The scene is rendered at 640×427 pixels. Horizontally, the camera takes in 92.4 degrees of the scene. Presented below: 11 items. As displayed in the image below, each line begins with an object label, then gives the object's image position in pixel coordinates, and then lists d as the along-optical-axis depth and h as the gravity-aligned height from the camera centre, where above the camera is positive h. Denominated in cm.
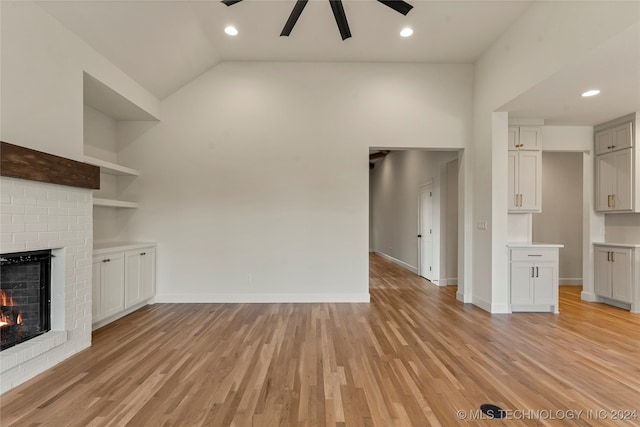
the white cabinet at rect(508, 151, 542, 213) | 453 +47
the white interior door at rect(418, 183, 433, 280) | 666 -36
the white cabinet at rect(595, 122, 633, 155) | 447 +118
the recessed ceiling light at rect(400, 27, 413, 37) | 401 +243
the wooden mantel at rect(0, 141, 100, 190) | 224 +39
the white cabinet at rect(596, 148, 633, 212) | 450 +53
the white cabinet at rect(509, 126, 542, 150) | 457 +117
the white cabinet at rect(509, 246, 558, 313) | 427 -81
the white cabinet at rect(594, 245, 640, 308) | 436 -85
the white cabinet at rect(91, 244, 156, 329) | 347 -83
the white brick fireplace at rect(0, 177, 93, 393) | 231 -32
